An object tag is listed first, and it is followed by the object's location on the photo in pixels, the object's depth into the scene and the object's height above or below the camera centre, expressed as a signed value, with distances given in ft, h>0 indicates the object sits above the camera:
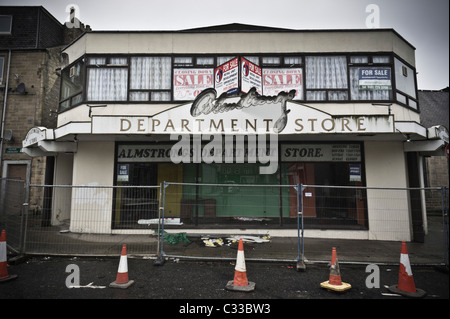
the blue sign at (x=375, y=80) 30.42 +12.94
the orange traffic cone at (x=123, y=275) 15.30 -4.82
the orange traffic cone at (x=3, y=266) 15.87 -4.48
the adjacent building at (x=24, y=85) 45.60 +18.81
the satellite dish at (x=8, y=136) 44.82 +9.38
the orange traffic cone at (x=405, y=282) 14.80 -5.04
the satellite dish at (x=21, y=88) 45.70 +17.83
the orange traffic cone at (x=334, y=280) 14.92 -5.00
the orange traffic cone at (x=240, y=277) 15.02 -4.87
